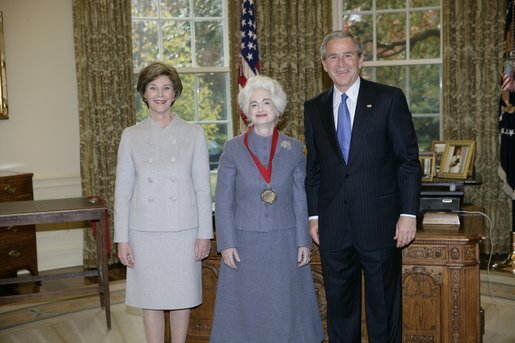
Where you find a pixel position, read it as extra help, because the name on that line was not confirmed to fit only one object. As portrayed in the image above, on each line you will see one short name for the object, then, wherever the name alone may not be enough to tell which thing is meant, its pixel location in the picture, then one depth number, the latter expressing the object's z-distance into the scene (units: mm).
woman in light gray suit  2918
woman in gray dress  2852
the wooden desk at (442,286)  3115
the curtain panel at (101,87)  5844
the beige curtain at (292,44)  6266
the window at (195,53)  6398
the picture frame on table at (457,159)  4273
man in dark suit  2680
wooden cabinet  5227
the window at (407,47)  6281
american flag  6094
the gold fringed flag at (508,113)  5453
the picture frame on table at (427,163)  4250
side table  4012
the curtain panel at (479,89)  5809
